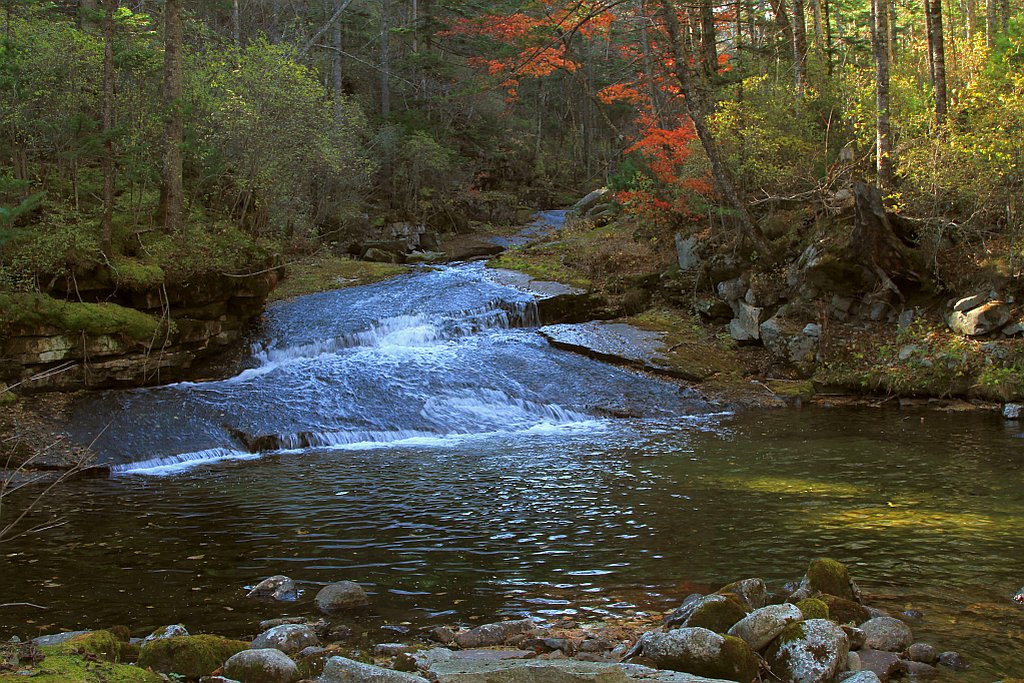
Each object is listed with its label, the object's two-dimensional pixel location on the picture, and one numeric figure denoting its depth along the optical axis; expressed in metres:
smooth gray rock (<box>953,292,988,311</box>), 14.52
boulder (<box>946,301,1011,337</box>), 14.13
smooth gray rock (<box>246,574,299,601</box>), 6.36
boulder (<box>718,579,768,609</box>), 5.61
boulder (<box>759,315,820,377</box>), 16.02
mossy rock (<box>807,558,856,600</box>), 5.75
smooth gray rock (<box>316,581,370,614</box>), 6.08
